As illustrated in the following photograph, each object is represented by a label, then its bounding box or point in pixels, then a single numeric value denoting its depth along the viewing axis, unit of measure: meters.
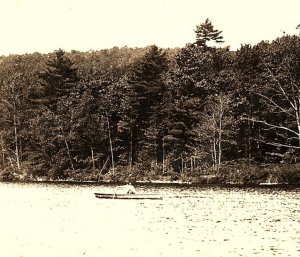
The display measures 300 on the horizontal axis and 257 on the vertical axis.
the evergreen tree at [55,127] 89.26
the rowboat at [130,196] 50.91
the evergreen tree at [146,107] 87.56
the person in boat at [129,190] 51.61
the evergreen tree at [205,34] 106.88
